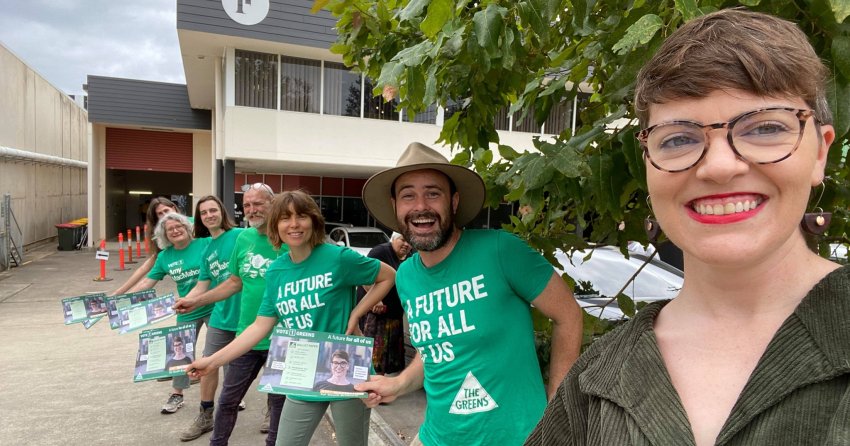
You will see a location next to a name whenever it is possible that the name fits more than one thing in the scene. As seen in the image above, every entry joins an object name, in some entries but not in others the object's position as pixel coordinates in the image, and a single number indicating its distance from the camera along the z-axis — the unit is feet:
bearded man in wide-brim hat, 6.35
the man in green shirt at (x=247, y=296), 11.84
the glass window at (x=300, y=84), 41.09
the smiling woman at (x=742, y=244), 2.39
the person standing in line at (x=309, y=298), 9.50
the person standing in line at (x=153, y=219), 17.29
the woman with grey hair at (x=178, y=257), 16.01
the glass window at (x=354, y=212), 60.29
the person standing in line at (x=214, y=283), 13.84
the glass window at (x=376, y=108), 43.75
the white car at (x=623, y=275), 17.37
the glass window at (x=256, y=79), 39.37
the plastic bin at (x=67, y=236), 59.11
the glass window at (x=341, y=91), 42.29
